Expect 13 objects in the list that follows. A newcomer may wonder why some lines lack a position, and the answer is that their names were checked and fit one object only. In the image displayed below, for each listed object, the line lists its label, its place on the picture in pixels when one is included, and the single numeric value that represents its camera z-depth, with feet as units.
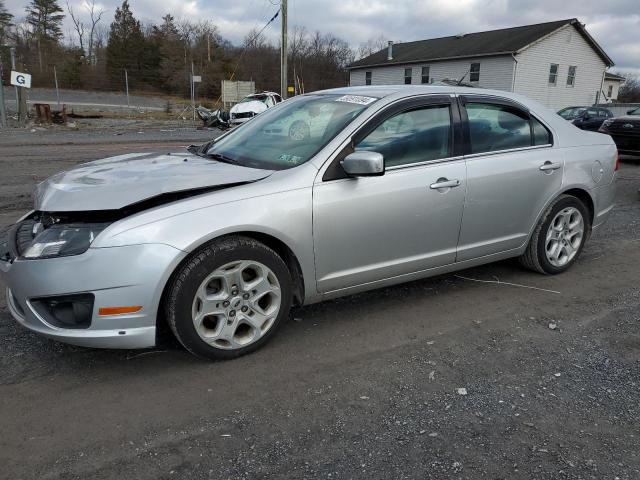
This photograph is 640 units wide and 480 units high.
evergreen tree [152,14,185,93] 155.43
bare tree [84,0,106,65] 196.77
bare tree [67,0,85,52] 197.26
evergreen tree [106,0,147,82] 151.02
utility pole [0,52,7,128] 65.46
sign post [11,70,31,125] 63.80
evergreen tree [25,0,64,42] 193.47
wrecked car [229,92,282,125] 76.38
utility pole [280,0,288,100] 77.46
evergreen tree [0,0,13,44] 146.61
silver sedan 9.13
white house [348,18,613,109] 107.04
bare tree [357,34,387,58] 229.86
